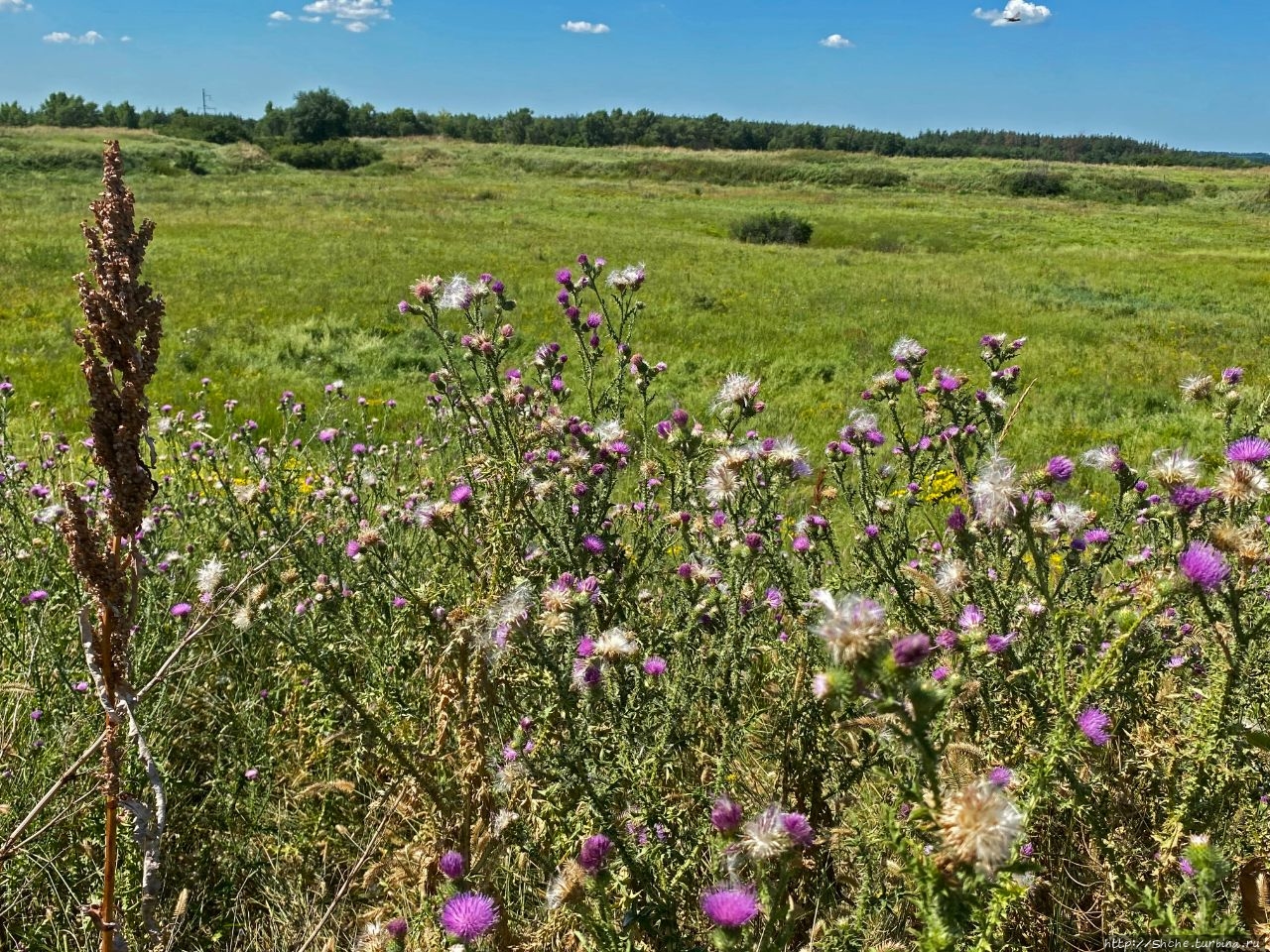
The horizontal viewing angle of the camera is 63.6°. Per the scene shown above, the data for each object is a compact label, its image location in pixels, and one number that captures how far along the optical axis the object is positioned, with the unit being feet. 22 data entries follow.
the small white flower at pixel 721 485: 3.14
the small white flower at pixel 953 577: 2.76
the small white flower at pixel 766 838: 1.72
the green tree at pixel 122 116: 228.33
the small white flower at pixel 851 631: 1.48
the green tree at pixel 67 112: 220.21
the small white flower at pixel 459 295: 3.81
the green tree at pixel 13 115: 209.28
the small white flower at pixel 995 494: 2.25
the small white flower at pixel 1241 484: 2.32
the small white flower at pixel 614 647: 2.28
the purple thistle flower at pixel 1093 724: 2.19
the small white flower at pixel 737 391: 3.32
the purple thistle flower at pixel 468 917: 1.87
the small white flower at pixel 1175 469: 2.38
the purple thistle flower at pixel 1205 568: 1.94
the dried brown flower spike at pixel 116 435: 1.56
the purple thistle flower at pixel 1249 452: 2.44
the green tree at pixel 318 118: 210.96
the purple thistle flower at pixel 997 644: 2.24
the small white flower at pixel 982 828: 1.41
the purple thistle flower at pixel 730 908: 1.74
